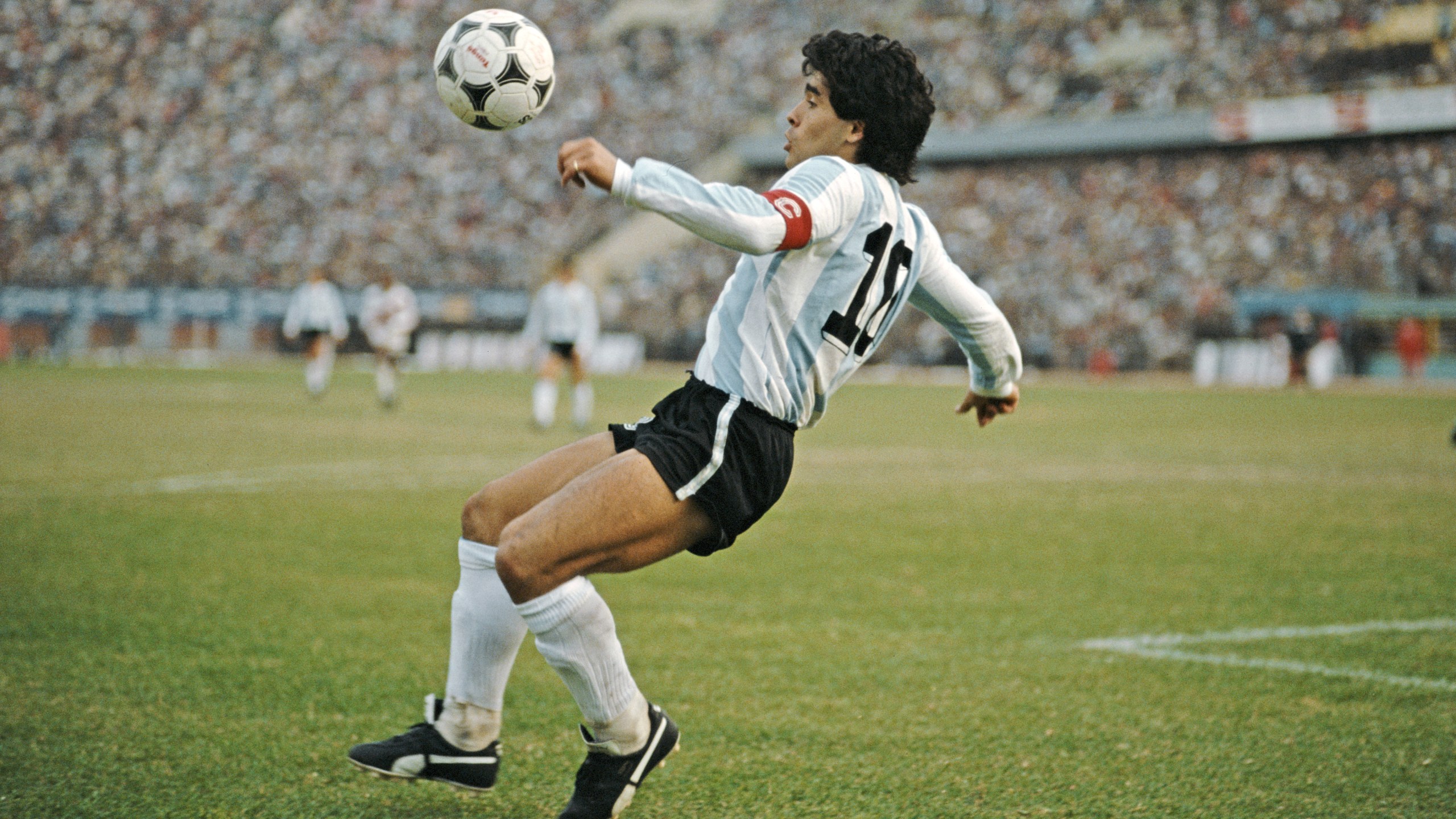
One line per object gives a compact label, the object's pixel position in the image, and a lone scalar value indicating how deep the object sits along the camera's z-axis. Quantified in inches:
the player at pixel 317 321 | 976.3
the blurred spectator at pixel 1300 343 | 1251.8
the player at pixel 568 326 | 763.4
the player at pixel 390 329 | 890.1
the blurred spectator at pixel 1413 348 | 1306.6
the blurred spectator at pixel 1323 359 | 1331.2
